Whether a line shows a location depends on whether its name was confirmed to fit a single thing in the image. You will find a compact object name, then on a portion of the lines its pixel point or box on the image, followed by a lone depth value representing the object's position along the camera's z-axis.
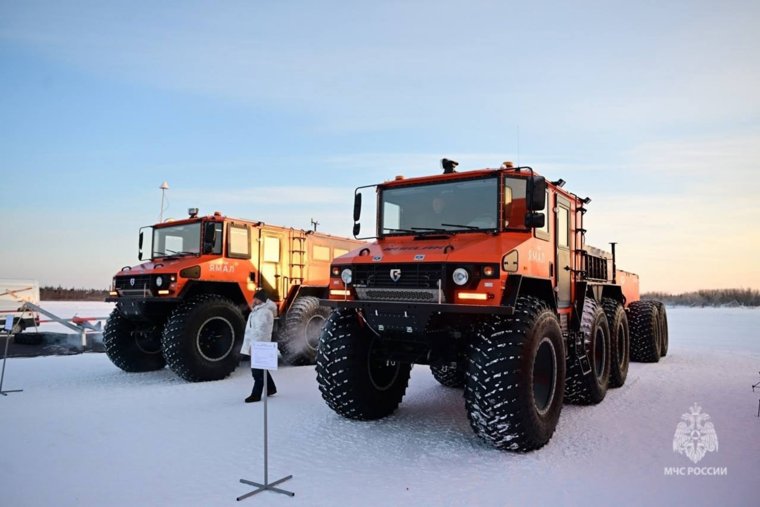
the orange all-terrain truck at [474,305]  5.30
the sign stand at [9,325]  8.53
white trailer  16.90
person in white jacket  8.12
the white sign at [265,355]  5.02
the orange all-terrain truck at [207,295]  9.55
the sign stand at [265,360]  4.55
